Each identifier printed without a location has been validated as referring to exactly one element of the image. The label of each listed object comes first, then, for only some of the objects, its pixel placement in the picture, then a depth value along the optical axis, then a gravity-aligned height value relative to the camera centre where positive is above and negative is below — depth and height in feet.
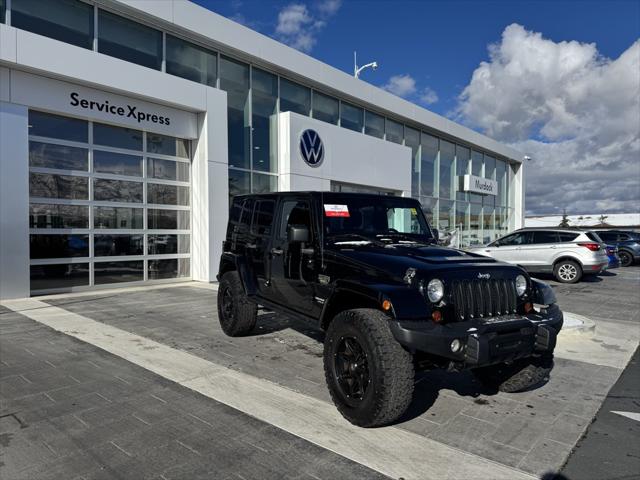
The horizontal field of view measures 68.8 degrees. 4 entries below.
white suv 43.60 -2.13
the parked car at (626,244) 68.90 -2.09
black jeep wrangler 11.29 -2.05
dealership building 30.35 +7.62
